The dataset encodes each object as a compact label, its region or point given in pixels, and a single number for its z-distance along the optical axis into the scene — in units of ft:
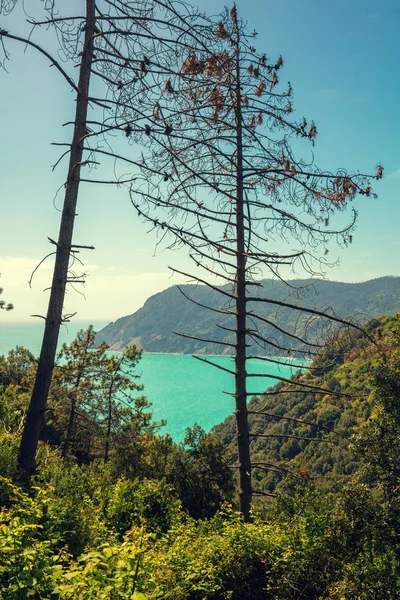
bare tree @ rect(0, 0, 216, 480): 15.93
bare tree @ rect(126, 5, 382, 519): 17.66
